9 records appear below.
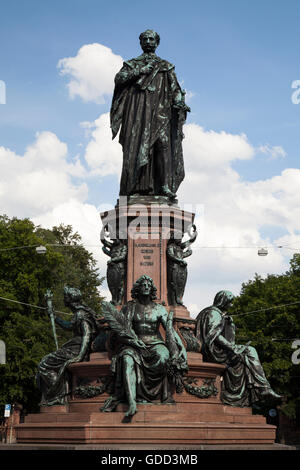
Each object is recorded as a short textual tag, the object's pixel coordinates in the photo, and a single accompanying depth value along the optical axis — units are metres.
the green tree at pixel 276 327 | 34.91
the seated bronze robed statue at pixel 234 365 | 12.98
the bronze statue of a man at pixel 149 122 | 15.09
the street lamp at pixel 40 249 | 32.20
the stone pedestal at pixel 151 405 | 10.53
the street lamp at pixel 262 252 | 31.40
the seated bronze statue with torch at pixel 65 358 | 12.52
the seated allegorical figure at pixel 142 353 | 11.30
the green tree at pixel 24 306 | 31.20
